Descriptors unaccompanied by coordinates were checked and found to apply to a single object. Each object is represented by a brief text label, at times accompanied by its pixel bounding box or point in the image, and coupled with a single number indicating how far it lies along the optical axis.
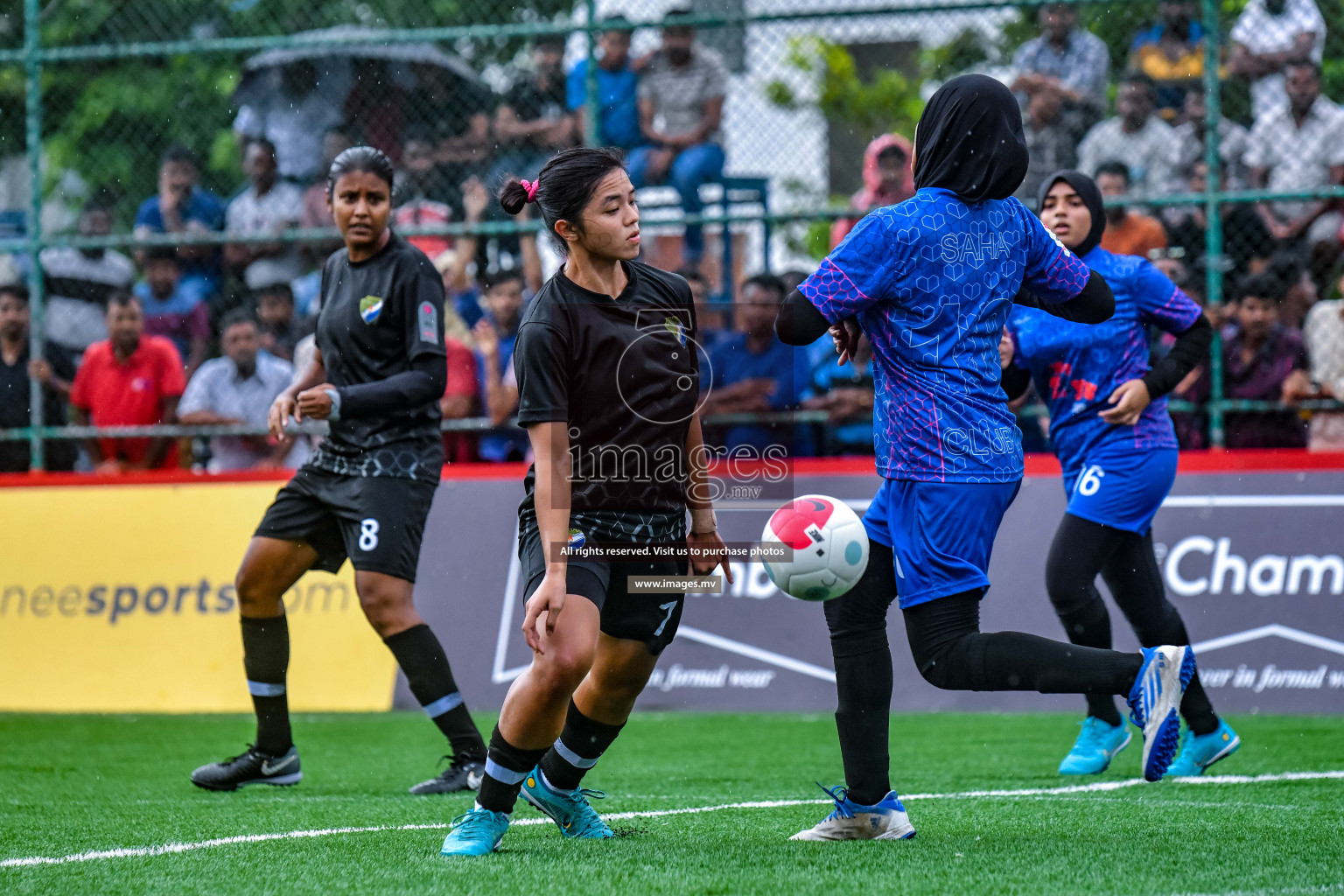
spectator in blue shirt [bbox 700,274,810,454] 17.58
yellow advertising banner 17.02
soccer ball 8.04
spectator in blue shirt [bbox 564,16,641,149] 18.81
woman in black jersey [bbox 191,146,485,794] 10.98
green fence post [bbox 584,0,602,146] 18.62
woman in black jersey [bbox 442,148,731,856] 7.65
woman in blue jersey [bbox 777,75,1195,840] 7.69
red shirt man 19.17
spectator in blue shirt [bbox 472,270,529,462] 18.31
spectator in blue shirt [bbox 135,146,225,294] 19.70
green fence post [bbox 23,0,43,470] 19.16
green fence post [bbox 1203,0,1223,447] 16.97
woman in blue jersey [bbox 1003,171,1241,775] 11.34
